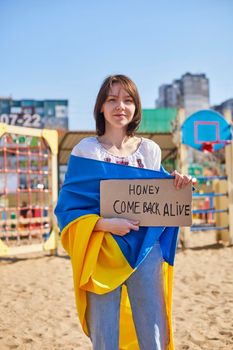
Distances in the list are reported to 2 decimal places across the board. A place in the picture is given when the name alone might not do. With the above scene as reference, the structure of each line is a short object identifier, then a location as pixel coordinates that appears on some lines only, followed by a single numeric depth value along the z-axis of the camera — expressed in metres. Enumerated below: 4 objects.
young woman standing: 1.49
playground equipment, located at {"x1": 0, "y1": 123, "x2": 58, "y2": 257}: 6.46
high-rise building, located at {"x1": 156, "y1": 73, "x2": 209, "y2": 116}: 56.33
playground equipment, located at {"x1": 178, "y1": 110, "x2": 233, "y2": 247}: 7.23
